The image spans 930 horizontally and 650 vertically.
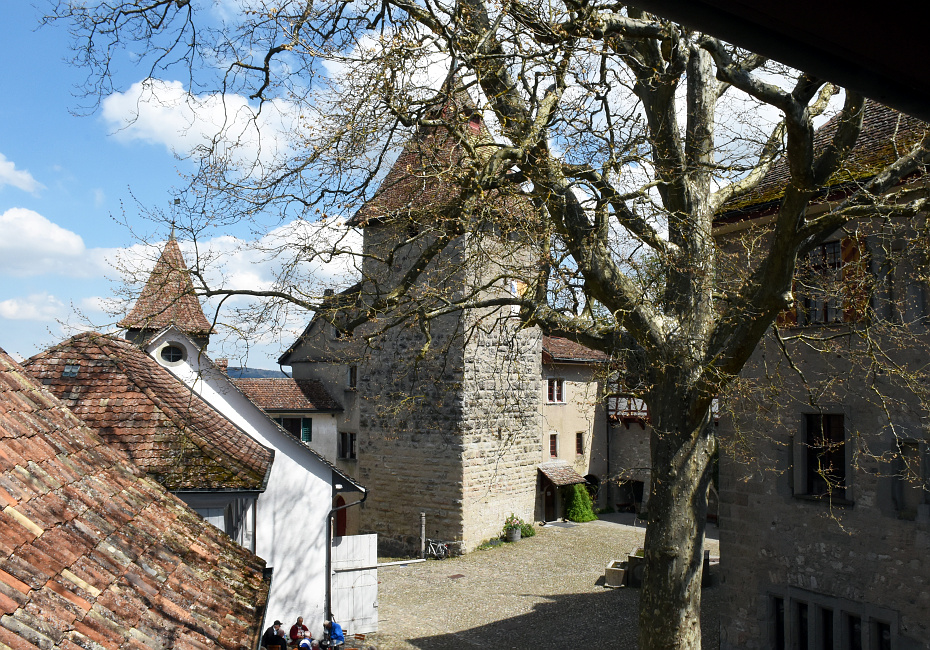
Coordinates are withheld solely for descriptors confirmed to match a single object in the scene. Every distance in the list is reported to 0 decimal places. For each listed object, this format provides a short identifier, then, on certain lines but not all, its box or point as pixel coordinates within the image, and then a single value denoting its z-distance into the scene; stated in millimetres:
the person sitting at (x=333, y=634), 12578
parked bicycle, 20578
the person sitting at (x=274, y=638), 10849
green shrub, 26578
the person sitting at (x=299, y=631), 11845
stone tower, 20969
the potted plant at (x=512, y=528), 22375
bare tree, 6844
